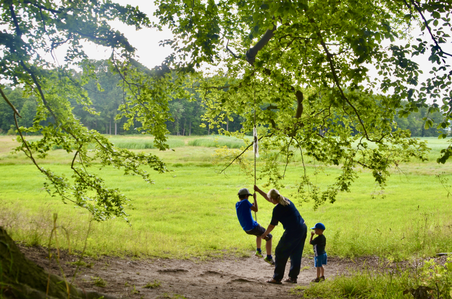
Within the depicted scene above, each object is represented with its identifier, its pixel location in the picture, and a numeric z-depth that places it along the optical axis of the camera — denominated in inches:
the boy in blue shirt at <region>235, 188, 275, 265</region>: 325.7
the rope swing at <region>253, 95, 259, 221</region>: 314.3
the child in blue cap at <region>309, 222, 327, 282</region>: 283.9
